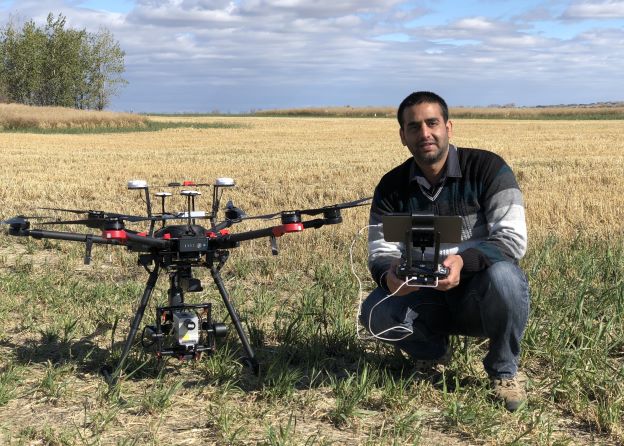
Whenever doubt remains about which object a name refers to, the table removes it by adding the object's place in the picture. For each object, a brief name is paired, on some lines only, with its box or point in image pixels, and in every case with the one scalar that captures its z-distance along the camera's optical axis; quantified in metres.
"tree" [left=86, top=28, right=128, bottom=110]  76.75
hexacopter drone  3.40
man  3.58
